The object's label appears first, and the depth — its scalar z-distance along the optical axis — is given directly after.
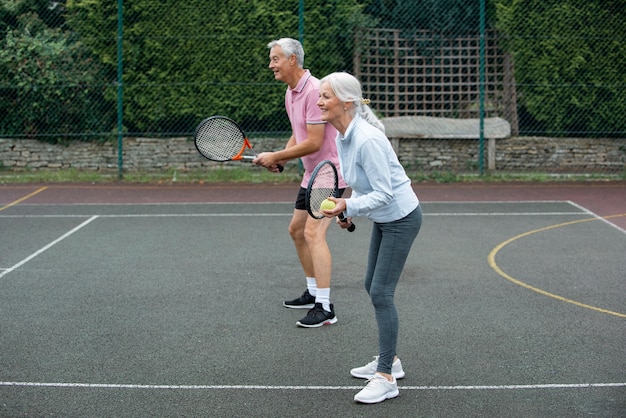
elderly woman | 5.25
